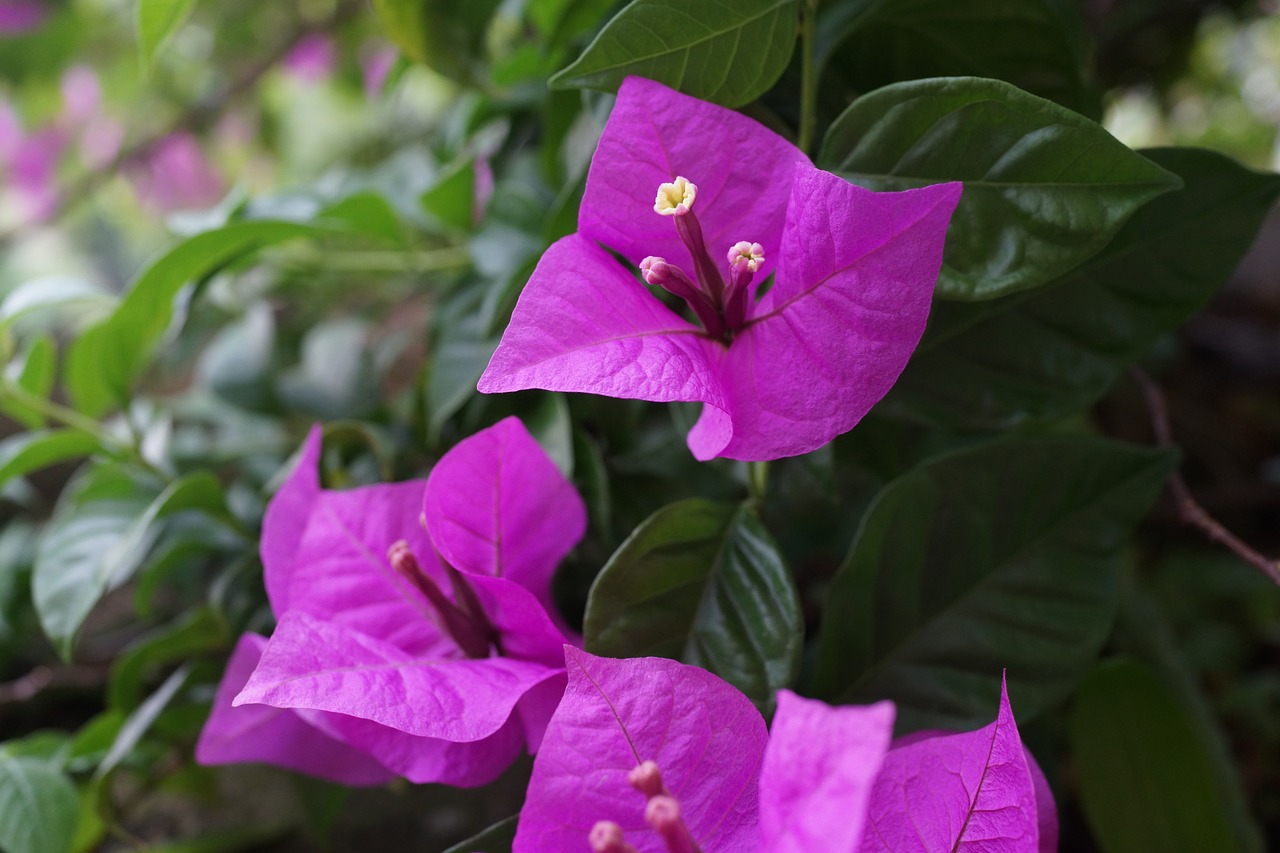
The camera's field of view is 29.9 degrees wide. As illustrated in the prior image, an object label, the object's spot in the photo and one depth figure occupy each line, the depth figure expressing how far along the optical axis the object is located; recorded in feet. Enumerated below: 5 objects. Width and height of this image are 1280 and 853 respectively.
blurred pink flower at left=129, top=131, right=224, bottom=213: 3.09
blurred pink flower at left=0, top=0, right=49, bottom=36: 2.45
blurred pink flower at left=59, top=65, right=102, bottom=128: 3.09
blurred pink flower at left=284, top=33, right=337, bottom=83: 2.61
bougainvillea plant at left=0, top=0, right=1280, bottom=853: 0.98
